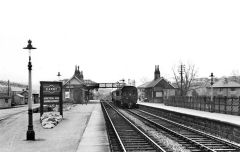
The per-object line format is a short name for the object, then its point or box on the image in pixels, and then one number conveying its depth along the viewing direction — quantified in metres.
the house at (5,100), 66.94
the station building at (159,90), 70.62
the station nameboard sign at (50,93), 25.88
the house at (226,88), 87.31
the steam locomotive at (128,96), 46.81
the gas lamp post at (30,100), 15.68
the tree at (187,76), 82.44
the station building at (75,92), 73.50
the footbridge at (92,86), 80.76
